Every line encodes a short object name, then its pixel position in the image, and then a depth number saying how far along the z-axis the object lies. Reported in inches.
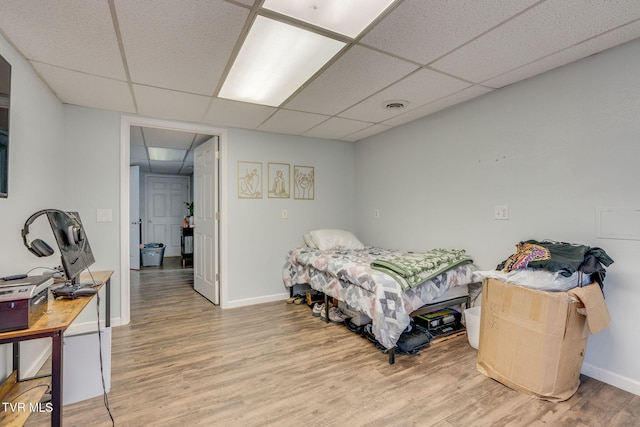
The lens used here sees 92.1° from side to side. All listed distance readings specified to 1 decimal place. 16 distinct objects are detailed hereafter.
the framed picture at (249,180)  143.5
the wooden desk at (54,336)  45.9
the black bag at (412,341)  95.0
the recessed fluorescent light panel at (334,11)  57.7
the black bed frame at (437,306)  88.7
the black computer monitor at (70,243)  66.5
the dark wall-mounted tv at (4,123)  62.8
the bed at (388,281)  88.4
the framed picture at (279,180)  150.6
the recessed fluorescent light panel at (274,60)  68.9
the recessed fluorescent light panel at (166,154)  191.8
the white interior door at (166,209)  295.1
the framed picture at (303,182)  157.0
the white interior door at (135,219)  230.7
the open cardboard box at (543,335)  68.2
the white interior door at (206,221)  143.6
